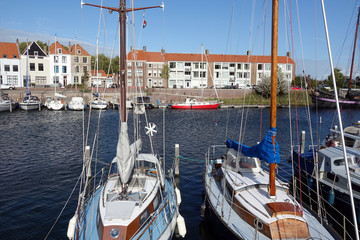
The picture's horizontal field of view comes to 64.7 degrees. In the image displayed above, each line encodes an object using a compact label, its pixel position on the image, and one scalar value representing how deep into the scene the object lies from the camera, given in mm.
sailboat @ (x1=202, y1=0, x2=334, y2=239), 12023
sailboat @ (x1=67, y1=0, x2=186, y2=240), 11242
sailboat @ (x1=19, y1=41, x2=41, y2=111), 64000
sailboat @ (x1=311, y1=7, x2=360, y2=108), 69700
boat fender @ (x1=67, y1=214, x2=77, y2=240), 11246
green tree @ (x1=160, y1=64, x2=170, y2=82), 97356
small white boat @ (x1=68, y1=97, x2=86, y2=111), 67575
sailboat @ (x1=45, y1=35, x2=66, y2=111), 66125
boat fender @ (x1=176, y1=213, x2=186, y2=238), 12406
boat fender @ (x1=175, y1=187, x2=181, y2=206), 16127
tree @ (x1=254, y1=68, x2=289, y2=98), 83812
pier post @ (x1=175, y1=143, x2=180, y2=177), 23077
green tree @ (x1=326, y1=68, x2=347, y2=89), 106688
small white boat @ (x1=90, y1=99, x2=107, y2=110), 68044
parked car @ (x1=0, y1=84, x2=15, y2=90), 77825
